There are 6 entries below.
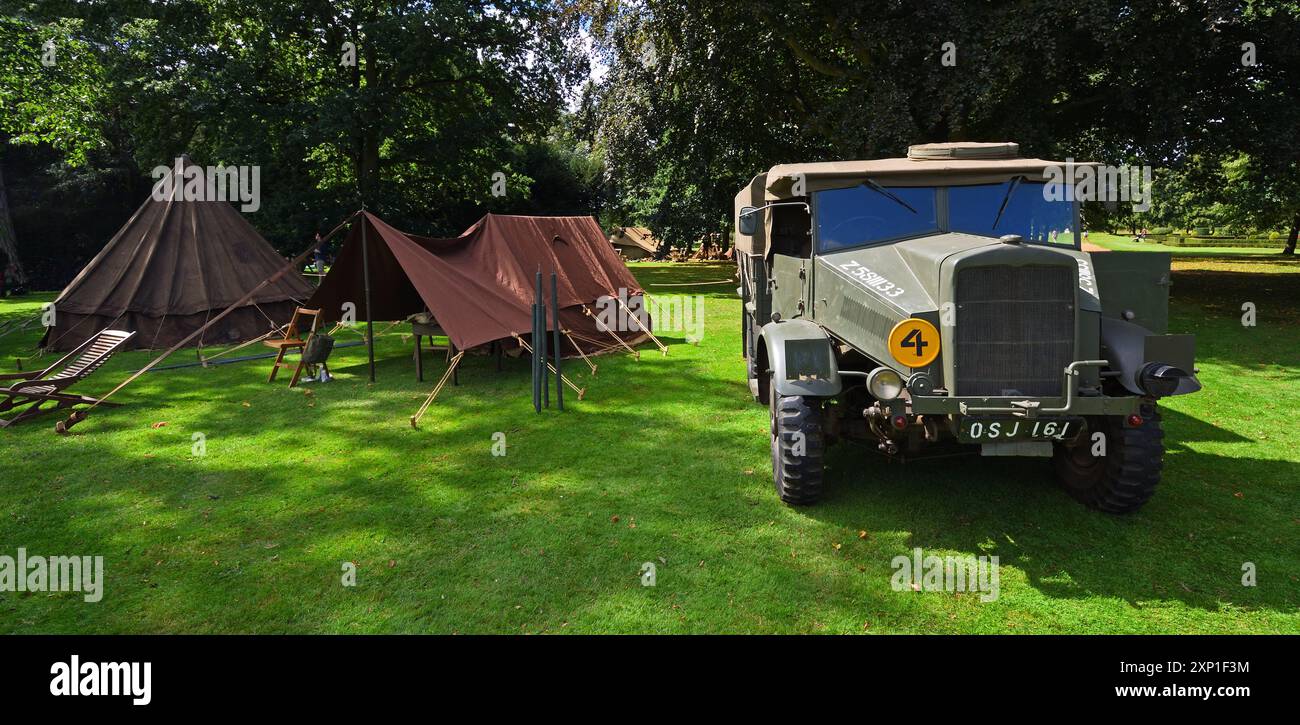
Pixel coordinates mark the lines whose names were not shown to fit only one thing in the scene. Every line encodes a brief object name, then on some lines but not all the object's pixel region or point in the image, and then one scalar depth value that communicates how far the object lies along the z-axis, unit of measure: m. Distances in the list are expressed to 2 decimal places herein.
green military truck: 4.68
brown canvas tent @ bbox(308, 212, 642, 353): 9.91
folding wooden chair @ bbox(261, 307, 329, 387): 11.03
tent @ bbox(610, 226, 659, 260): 41.75
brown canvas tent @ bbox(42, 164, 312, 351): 13.09
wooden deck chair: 8.55
